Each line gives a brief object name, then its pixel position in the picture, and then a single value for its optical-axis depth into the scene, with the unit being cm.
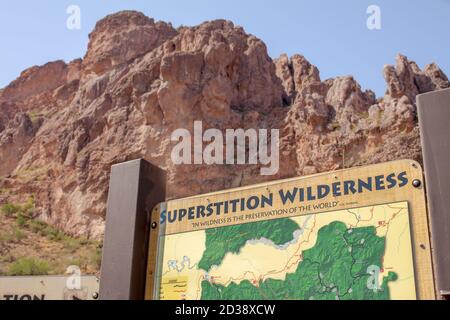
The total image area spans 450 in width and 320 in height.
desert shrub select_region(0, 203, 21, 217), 3829
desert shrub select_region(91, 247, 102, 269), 2977
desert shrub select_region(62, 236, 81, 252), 3283
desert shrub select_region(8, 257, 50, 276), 2656
